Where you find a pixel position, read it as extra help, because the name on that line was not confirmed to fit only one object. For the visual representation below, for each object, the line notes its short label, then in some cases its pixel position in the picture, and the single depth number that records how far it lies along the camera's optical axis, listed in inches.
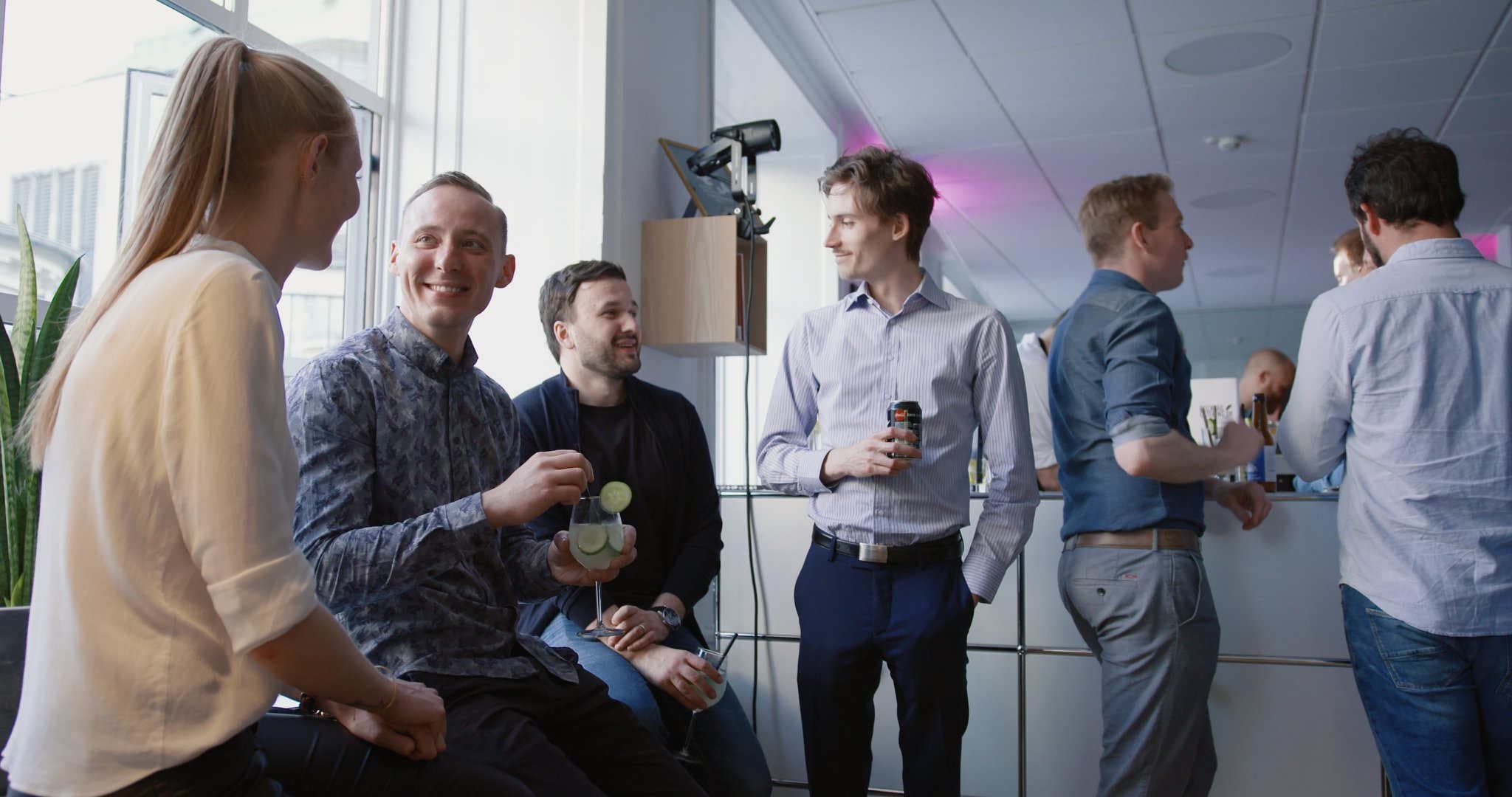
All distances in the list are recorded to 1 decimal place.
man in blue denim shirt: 74.3
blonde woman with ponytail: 33.9
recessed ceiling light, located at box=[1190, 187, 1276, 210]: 264.2
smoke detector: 223.8
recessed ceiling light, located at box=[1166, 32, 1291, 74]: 173.8
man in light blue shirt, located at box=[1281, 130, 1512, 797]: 67.0
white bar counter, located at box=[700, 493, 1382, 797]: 92.4
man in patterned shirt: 52.3
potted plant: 58.9
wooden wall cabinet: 118.1
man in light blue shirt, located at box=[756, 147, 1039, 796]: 73.5
